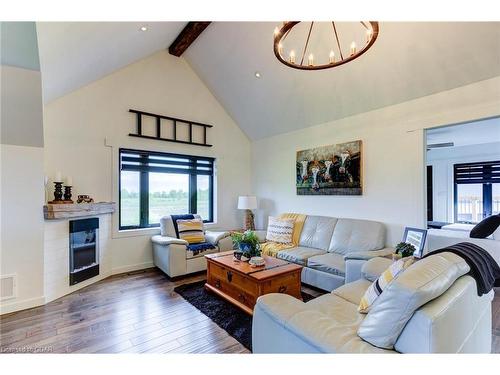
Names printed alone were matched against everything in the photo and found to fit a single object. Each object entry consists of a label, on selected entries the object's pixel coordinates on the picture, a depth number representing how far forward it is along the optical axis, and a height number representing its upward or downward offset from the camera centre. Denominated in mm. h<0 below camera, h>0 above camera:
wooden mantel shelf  2961 -281
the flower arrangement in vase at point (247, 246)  3016 -708
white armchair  3715 -990
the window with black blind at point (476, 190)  6539 -86
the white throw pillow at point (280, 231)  4297 -749
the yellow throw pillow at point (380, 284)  1679 -649
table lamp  5059 -389
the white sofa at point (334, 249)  2980 -853
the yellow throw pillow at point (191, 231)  4285 -745
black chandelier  1794 +1146
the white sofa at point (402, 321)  1176 -726
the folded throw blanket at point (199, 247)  3963 -958
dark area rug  2287 -1327
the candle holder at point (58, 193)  3299 -65
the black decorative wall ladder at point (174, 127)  4270 +1118
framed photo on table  2791 -584
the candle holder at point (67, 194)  3368 -80
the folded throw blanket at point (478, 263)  1538 -487
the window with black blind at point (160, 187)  4270 +15
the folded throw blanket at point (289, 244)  3946 -941
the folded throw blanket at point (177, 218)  4297 -528
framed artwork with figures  3903 +295
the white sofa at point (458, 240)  3408 -745
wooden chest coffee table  2584 -1010
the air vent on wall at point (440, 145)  6207 +1057
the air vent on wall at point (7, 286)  2693 -1057
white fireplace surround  2984 -899
